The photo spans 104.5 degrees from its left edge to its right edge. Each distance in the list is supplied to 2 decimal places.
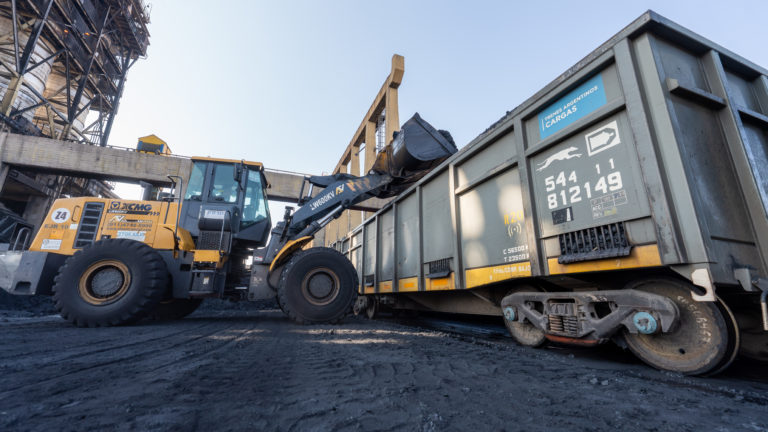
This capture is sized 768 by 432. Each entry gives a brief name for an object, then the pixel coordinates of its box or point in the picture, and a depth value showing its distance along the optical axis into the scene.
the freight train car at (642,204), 1.83
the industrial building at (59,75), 12.66
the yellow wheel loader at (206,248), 3.93
